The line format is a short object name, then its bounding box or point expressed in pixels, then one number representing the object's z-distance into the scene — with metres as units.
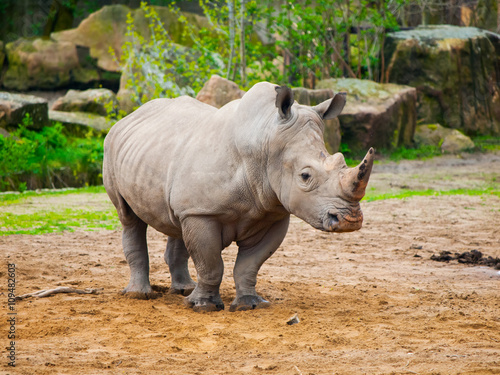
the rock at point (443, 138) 16.95
